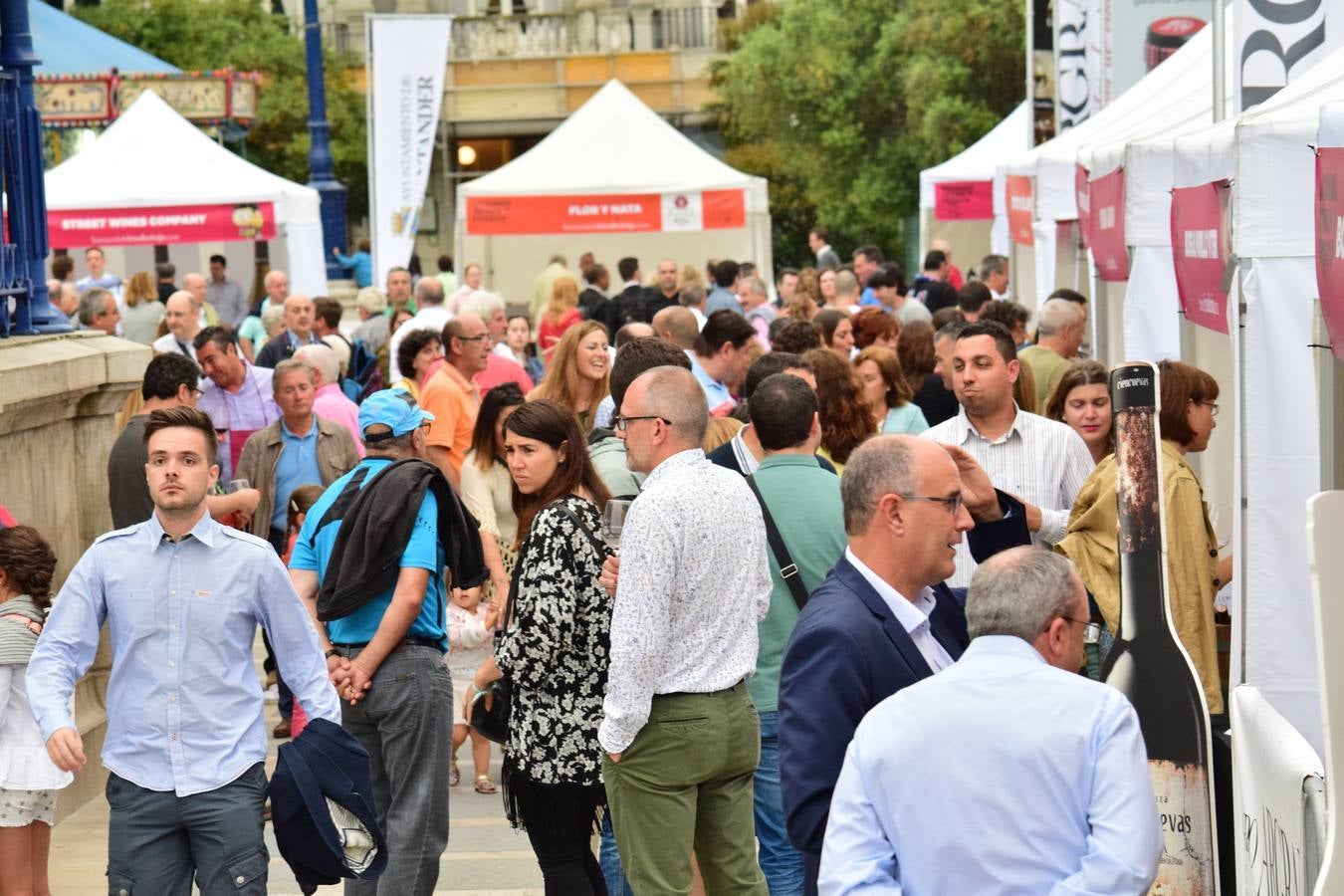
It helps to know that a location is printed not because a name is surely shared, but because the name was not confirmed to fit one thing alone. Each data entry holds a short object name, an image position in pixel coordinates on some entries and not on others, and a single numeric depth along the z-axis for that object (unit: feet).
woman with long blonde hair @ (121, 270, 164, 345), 107.46
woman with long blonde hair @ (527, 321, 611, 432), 52.60
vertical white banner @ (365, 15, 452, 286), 139.60
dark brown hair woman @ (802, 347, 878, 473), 45.46
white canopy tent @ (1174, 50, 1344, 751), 33.81
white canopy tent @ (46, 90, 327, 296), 128.54
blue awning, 210.77
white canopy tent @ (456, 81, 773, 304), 144.33
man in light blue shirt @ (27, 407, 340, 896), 31.17
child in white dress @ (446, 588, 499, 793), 47.97
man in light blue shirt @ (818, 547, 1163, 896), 19.79
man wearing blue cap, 36.29
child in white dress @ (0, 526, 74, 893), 36.51
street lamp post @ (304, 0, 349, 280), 157.65
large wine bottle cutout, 29.65
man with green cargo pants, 30.17
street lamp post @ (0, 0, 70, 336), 53.92
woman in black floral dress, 33.34
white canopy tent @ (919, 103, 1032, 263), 146.59
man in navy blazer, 23.18
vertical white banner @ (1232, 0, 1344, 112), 45.93
